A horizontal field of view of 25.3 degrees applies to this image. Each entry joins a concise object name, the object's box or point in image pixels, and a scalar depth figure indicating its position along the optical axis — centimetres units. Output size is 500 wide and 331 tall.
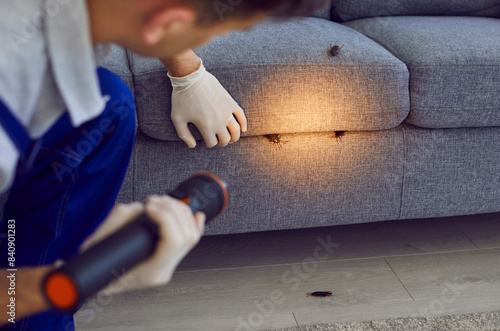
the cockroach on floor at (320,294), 253
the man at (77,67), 153
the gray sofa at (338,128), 244
